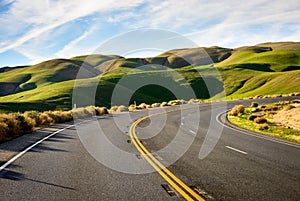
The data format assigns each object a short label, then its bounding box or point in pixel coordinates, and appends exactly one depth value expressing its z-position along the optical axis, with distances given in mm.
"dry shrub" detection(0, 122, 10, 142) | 14469
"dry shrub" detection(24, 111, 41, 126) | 22562
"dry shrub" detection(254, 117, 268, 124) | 23344
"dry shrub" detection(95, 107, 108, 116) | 38312
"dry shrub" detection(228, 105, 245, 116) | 30328
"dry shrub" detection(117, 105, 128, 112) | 46581
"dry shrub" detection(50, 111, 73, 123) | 26561
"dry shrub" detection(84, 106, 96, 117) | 35281
